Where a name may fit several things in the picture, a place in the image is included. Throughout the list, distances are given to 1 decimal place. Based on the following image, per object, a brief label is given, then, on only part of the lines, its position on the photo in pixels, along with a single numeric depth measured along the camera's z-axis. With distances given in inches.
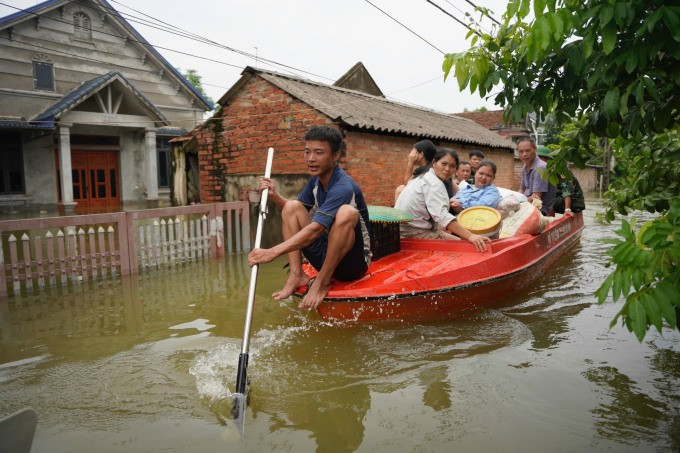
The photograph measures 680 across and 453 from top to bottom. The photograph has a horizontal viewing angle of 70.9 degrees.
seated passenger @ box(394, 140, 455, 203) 244.4
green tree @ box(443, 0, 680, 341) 72.7
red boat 165.3
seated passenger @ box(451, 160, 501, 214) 240.1
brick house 343.0
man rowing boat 152.9
